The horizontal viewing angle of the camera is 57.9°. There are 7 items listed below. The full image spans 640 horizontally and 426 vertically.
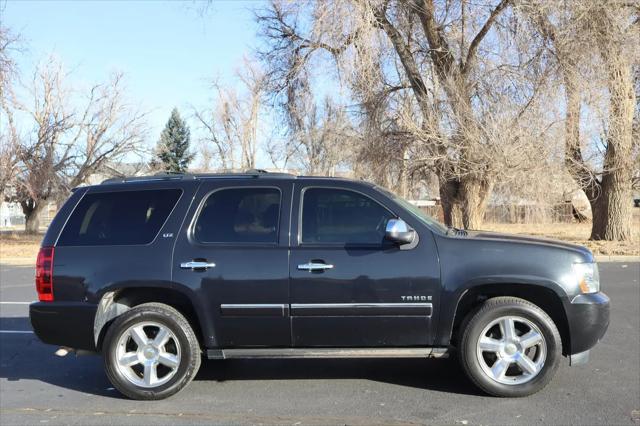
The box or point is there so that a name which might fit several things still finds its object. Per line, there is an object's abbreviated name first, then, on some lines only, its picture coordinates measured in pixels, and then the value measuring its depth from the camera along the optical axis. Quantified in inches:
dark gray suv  192.5
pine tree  1865.7
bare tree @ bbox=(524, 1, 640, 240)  642.2
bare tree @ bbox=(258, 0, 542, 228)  657.6
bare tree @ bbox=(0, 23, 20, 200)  939.3
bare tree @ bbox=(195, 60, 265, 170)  1780.3
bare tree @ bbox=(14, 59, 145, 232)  1038.4
